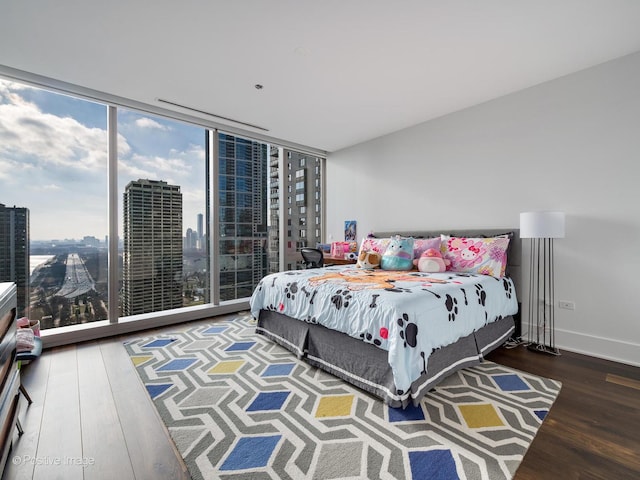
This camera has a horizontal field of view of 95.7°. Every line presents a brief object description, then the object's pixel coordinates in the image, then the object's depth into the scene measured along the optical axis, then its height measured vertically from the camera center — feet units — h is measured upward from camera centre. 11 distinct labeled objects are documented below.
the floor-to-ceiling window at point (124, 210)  9.57 +1.19
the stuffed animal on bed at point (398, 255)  11.02 -0.67
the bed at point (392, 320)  6.00 -2.08
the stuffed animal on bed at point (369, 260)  11.55 -0.89
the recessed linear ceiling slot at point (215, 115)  11.15 +5.31
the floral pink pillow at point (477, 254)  9.74 -0.59
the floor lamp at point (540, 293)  9.21 -1.91
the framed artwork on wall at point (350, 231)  16.53 +0.43
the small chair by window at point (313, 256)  14.43 -0.90
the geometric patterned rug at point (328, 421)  4.56 -3.56
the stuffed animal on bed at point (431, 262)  10.34 -0.87
